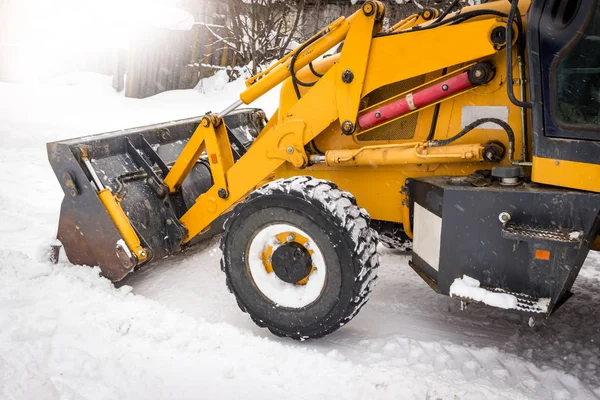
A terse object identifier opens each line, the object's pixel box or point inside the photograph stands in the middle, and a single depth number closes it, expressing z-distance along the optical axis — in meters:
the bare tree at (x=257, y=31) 12.95
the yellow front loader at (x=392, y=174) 2.74
